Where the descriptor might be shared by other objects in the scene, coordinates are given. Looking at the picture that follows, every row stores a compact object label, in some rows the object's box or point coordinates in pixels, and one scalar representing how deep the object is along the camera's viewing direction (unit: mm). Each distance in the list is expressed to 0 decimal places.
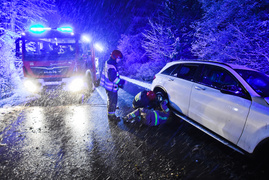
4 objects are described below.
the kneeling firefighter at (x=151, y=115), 3805
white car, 2263
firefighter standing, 4211
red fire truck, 6613
